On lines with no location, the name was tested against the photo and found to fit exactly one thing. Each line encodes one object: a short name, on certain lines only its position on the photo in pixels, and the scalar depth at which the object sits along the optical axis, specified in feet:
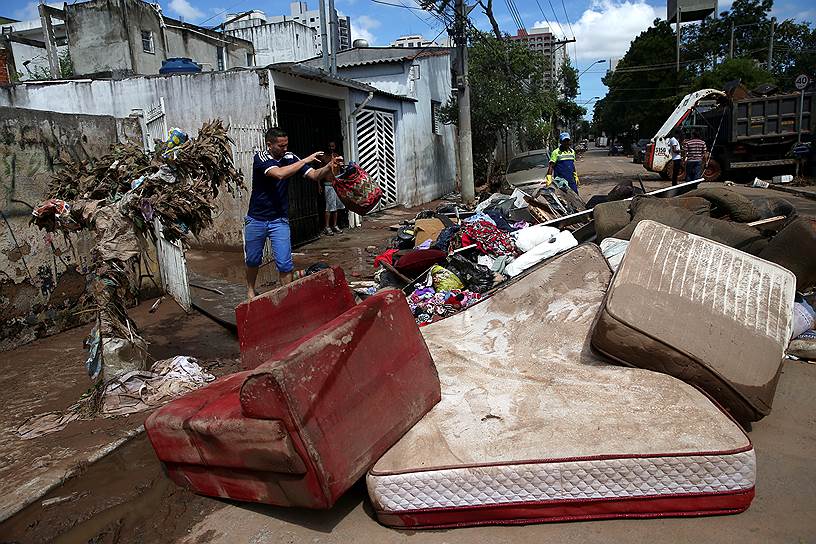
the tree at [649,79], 126.41
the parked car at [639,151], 92.99
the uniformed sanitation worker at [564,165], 29.27
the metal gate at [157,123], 22.75
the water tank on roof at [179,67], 31.99
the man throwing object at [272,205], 14.46
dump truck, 45.85
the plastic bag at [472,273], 17.53
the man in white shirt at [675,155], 46.99
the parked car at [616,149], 153.88
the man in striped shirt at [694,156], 40.37
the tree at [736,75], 89.10
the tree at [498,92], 57.06
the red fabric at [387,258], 21.84
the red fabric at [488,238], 19.63
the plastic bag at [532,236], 19.61
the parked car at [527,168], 43.32
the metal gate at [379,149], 41.16
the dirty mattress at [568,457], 6.75
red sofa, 6.53
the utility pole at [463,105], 46.03
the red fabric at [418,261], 19.04
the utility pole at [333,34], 43.37
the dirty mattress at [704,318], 8.46
